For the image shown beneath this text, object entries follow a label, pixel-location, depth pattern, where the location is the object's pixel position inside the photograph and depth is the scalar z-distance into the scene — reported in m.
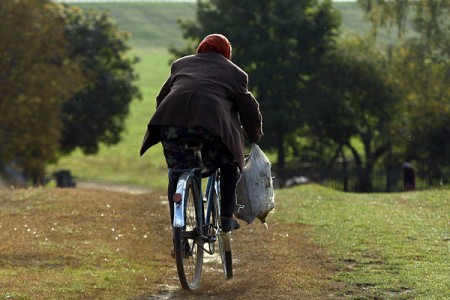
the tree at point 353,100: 52.94
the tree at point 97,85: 56.47
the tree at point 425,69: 46.06
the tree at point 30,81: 43.12
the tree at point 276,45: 52.53
